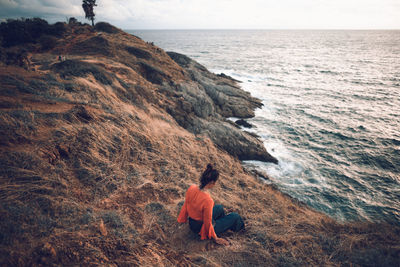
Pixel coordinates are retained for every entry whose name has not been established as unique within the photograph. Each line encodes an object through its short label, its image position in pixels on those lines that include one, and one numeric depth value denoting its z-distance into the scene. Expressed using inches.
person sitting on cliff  146.3
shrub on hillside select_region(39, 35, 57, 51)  753.8
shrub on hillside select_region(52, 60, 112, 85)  434.9
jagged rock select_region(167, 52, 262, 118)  818.2
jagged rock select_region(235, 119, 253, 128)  734.5
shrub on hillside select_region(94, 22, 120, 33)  1027.9
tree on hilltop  1498.2
